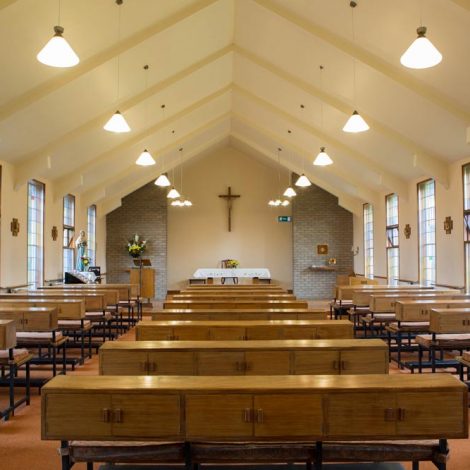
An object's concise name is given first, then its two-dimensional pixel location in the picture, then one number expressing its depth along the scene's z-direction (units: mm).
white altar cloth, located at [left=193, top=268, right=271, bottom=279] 15992
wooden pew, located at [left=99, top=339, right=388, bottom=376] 3639
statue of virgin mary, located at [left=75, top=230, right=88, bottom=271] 13500
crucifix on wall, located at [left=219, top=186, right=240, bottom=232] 17500
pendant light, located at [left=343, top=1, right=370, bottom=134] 6402
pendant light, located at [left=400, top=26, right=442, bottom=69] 4512
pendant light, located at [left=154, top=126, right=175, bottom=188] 10462
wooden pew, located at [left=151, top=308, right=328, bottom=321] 5676
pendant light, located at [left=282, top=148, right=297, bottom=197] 12799
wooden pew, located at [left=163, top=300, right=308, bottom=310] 6707
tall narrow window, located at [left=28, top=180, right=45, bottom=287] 11140
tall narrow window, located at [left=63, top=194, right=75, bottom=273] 13344
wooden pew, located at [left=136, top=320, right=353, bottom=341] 4605
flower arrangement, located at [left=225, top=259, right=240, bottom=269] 16938
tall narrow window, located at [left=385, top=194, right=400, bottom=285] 13688
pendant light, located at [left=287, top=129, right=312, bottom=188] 10565
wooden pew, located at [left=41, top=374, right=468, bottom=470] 2475
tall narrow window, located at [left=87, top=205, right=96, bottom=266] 15539
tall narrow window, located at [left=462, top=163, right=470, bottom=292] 9656
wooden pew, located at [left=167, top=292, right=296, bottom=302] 7902
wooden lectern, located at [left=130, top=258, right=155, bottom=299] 16156
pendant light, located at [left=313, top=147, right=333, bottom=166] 8539
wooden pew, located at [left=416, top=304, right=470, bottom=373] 5371
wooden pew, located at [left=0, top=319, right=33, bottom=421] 4402
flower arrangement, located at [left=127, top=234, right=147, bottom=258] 16641
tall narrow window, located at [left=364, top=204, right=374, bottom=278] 15742
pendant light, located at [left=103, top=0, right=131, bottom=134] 6234
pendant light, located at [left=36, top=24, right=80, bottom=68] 4355
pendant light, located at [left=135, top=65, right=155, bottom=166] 8086
